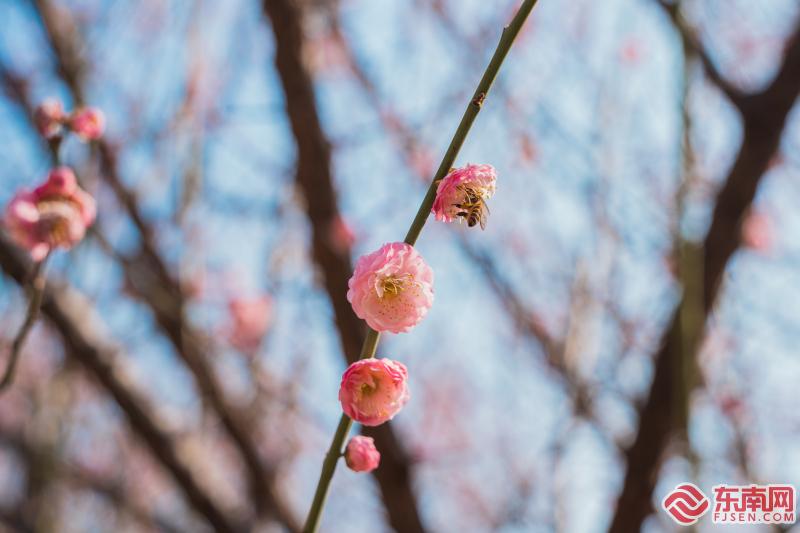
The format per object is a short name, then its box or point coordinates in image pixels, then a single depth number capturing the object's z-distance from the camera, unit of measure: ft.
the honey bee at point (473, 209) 2.59
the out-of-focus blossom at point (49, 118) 3.97
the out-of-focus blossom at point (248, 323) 11.84
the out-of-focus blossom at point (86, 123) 4.12
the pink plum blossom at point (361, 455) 2.67
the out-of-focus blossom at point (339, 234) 7.54
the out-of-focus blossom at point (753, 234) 9.98
